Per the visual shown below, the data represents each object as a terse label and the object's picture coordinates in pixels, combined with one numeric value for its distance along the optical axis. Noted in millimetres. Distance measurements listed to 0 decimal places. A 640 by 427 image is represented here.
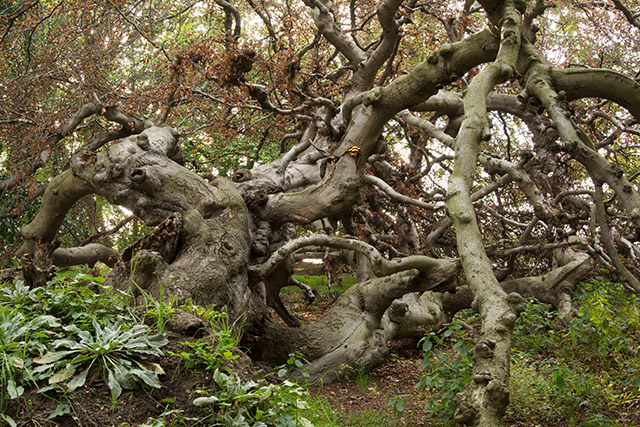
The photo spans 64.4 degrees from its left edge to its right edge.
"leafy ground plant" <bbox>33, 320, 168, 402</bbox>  2576
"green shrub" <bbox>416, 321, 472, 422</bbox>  3664
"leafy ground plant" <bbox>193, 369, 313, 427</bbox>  2561
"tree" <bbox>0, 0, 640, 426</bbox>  4180
